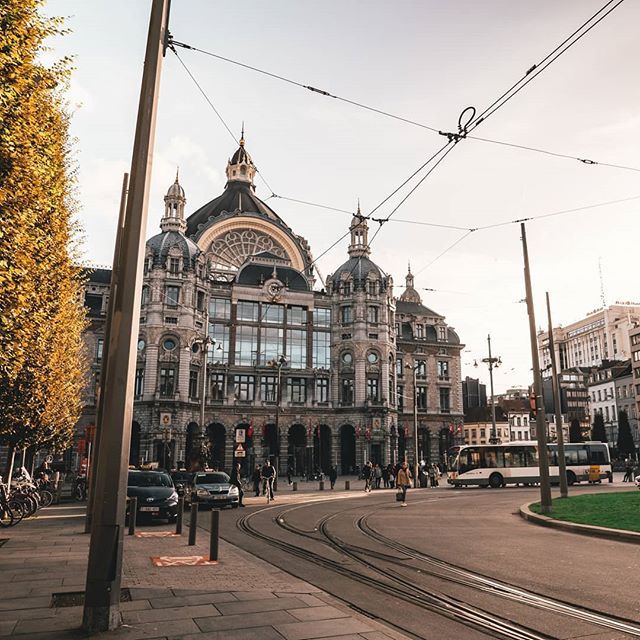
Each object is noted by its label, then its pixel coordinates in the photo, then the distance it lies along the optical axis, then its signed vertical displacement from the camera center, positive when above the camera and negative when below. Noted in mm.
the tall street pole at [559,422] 24025 +1143
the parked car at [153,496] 17797 -1482
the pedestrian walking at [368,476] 35191 -1648
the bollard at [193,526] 12914 -1726
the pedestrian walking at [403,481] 24250 -1326
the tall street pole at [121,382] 6242 +738
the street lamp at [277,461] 56681 -1283
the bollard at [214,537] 10953 -1681
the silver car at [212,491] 23328 -1718
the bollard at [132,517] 14953 -1758
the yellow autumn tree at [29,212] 10633 +5255
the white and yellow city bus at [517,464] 39062 -984
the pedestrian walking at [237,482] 24892 -1488
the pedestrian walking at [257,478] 31420 -1600
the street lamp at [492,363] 42850 +6467
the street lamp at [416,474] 43956 -1903
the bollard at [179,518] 15102 -1844
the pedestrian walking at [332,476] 37688 -1754
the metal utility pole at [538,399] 18734 +1716
